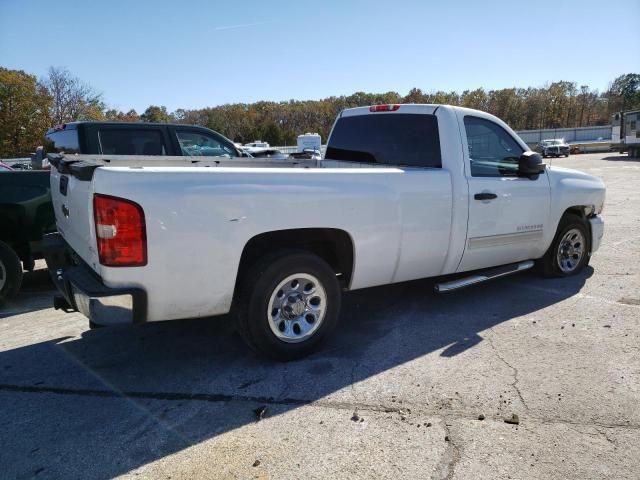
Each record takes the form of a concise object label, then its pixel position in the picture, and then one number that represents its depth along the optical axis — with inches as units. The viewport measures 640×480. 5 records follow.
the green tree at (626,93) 2994.6
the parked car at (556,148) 1648.3
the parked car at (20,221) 207.2
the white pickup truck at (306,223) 119.9
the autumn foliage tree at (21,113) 1579.7
